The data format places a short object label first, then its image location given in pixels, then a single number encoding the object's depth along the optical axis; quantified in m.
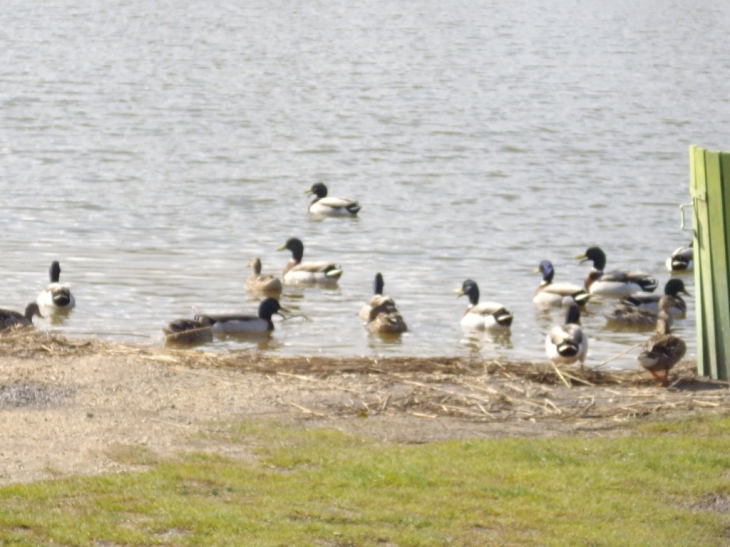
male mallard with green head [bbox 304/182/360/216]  24.52
